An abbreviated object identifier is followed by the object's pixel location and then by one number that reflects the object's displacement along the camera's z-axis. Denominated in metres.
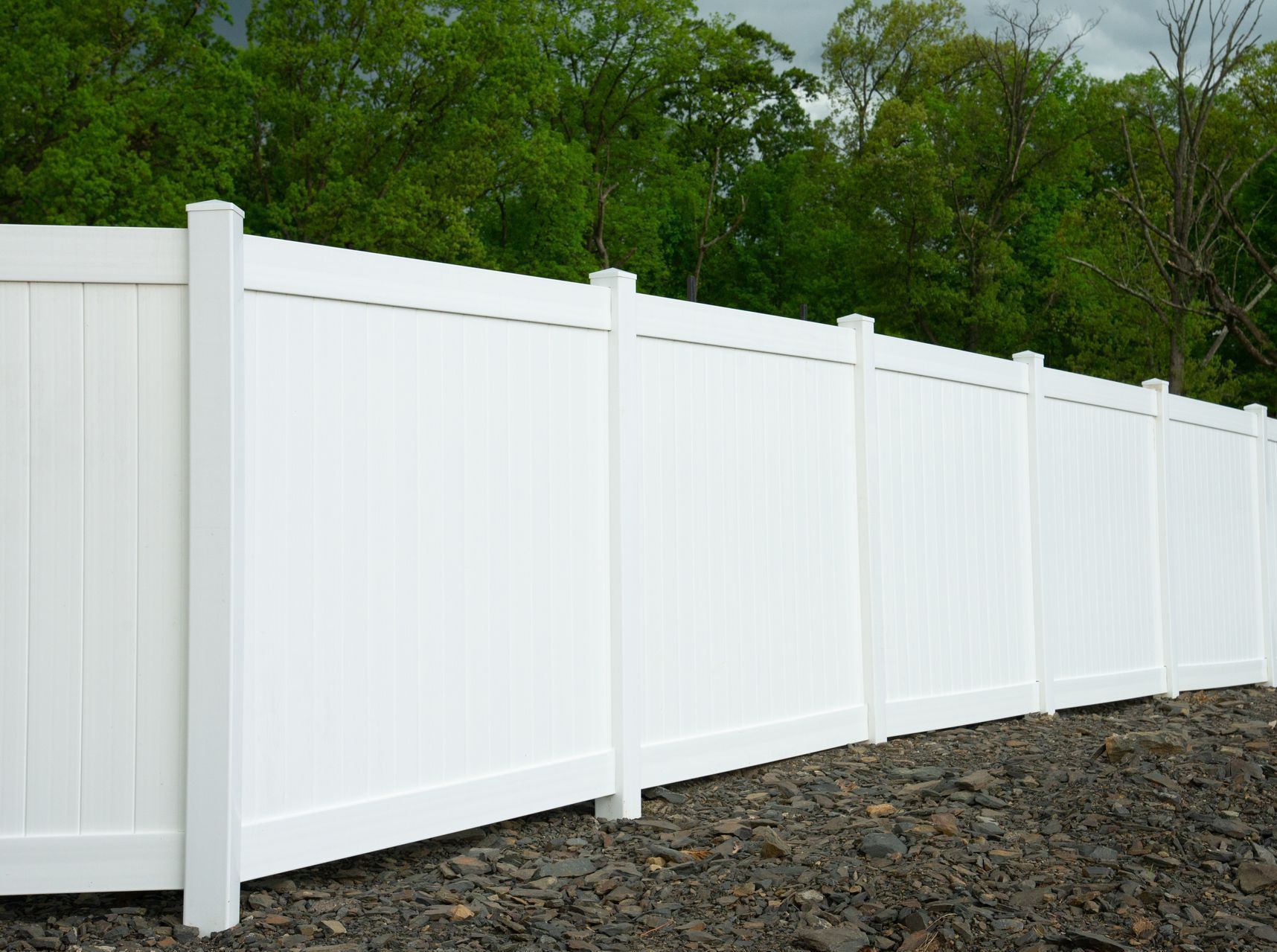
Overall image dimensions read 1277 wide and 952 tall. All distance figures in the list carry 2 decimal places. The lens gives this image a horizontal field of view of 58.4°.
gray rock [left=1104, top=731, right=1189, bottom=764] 5.39
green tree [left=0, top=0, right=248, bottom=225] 19.41
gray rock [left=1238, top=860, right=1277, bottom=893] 3.75
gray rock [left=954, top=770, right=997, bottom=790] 4.85
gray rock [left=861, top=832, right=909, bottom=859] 3.95
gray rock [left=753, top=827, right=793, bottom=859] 3.99
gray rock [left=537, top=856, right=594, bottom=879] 3.86
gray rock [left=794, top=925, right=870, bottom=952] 3.25
